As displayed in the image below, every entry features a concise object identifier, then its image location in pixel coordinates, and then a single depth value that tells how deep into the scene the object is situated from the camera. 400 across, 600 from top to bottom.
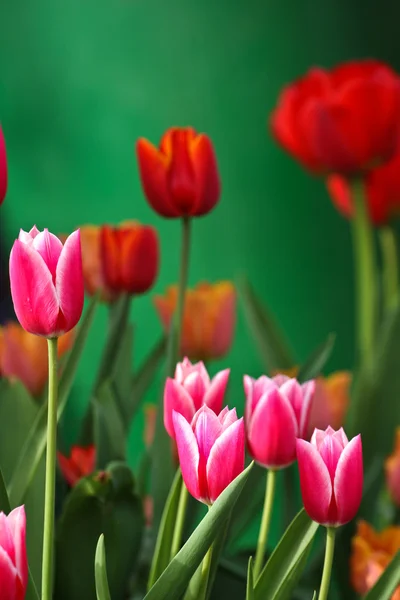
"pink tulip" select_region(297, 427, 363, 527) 1.70
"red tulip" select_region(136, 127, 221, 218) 1.89
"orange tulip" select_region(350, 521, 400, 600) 1.86
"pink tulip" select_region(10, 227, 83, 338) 1.68
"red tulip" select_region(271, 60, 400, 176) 2.56
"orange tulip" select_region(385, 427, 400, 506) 2.01
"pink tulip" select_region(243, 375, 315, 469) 1.76
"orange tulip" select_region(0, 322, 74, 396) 1.99
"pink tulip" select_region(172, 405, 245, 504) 1.69
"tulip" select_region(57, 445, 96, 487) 1.91
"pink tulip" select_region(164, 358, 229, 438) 1.75
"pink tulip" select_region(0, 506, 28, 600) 1.64
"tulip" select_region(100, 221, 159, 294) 2.01
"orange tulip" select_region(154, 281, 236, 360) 2.12
